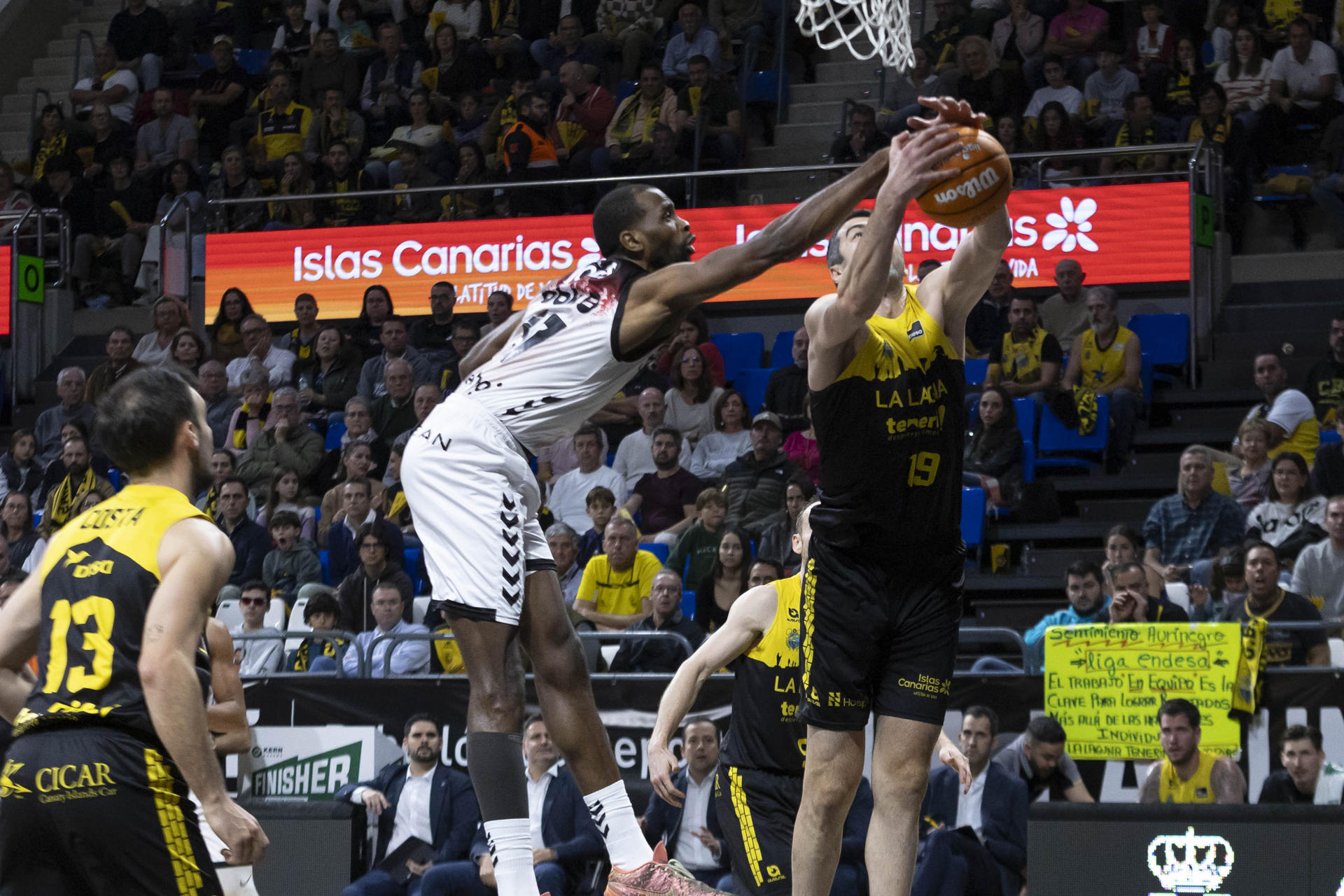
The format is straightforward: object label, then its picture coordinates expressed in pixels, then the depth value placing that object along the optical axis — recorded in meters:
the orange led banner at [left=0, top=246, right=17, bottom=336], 17.98
